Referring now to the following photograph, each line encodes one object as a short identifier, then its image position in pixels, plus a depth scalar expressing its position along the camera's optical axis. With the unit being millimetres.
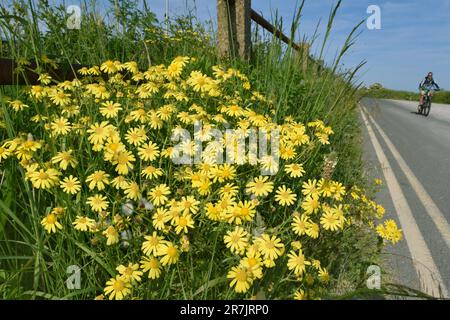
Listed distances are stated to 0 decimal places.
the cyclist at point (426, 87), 13609
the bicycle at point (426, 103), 13336
